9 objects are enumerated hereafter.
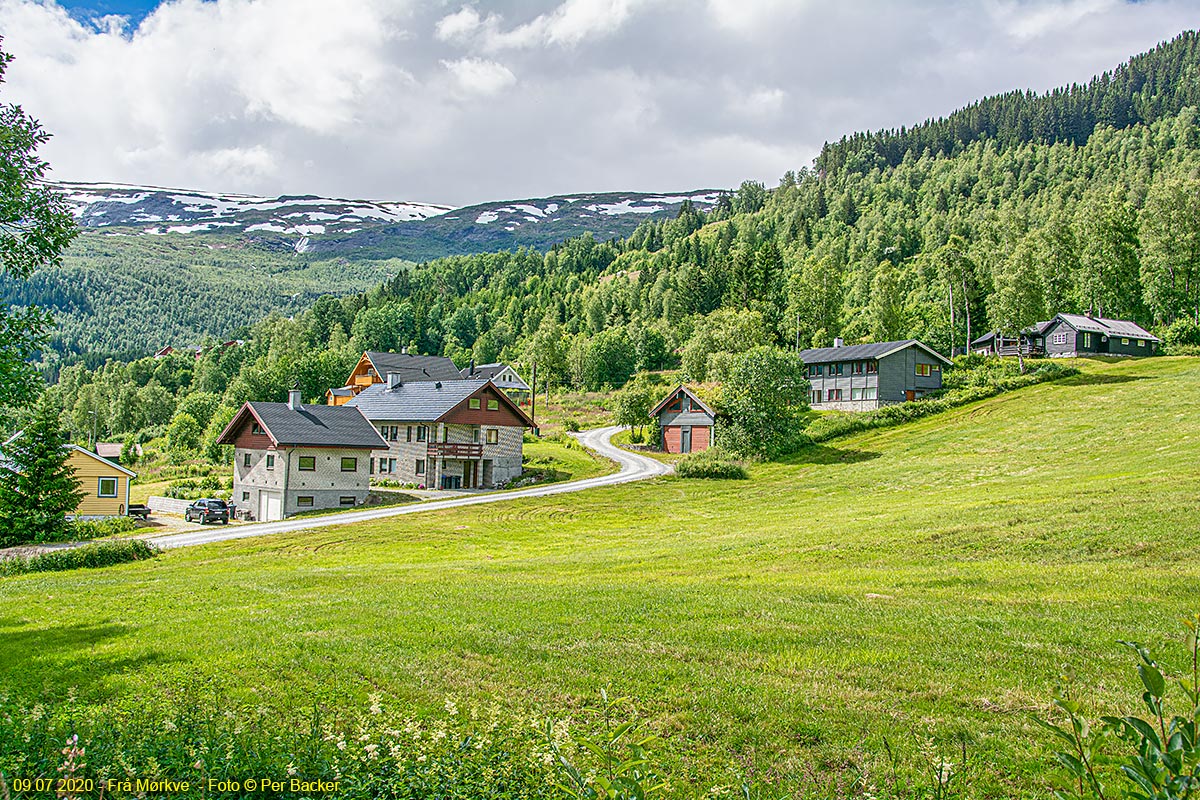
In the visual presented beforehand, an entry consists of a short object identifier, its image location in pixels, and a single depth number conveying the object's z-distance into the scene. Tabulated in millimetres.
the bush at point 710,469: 50031
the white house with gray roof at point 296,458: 47344
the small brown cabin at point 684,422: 66938
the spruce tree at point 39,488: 37312
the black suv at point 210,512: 46094
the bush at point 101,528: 38875
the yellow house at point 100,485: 50031
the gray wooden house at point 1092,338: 77562
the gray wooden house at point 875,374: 71250
